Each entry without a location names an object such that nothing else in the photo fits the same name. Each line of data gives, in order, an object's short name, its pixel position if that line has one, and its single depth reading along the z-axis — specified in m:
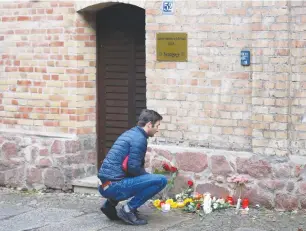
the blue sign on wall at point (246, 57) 8.47
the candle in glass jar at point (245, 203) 8.48
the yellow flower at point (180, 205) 8.77
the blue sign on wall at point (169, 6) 8.95
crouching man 7.78
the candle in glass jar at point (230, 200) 8.64
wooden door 9.77
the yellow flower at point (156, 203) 8.85
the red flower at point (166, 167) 8.98
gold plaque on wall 8.92
